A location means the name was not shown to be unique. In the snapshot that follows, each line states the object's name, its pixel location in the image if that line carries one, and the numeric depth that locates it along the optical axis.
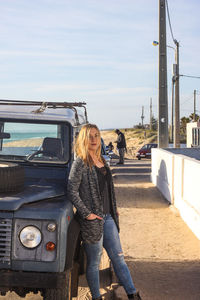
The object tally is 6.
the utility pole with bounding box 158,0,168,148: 17.59
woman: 4.27
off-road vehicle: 3.65
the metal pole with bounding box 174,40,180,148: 30.47
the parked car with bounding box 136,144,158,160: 38.28
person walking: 25.43
